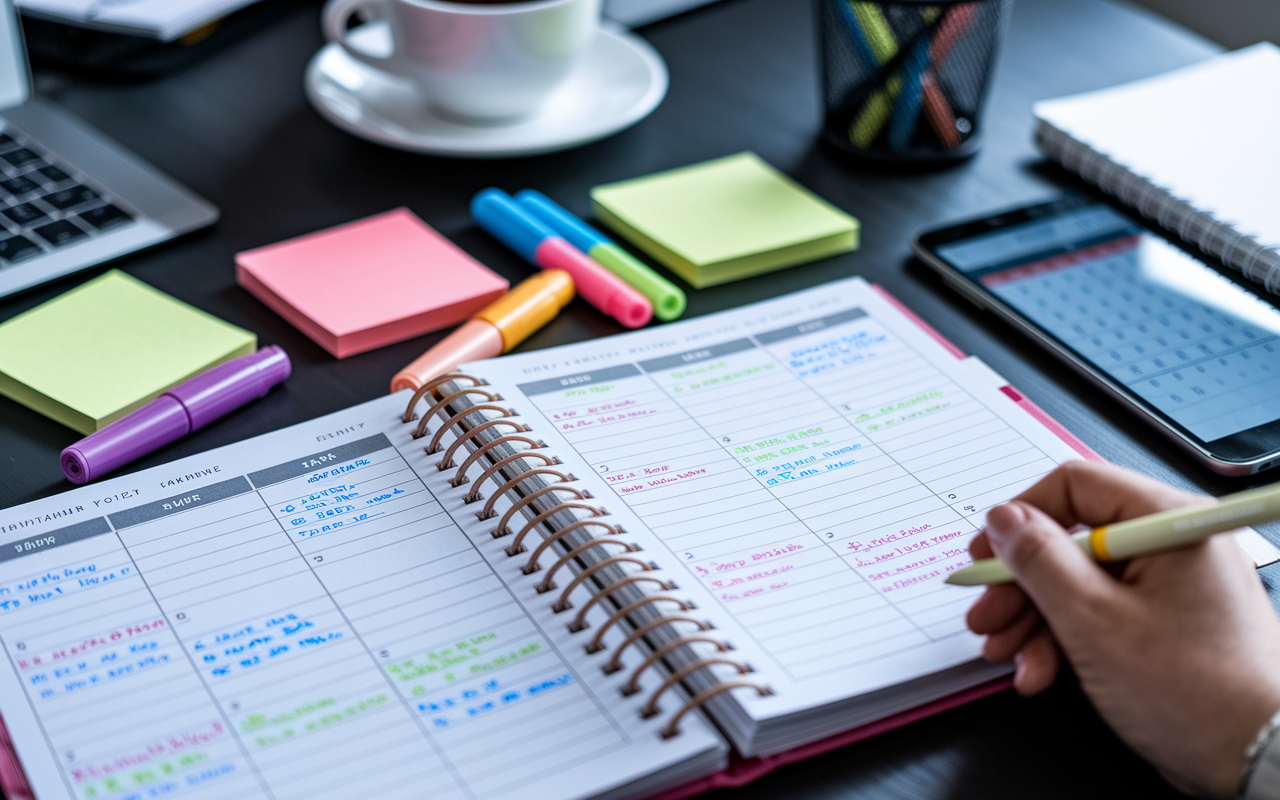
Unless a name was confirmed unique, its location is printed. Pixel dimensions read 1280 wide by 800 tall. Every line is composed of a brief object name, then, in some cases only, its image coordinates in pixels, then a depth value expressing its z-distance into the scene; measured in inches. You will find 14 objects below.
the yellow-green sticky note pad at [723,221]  36.3
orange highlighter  30.7
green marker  34.2
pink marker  33.8
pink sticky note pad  33.0
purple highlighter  27.2
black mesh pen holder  38.7
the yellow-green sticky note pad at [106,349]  29.4
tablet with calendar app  30.0
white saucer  40.1
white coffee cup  38.4
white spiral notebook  36.4
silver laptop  34.9
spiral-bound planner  21.0
